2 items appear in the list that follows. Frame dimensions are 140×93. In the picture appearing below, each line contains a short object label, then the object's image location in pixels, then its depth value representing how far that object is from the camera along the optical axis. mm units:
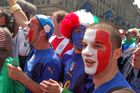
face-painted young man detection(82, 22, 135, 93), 1131
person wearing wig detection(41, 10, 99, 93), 1489
